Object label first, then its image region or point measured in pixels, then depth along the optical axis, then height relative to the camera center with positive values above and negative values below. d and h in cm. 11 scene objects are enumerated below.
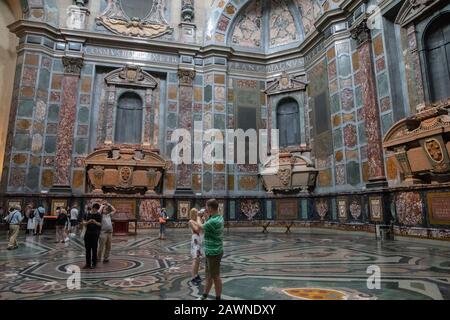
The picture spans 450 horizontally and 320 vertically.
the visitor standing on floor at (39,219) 1158 -31
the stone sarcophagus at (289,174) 1423 +166
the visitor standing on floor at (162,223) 1039 -42
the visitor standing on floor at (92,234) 566 -42
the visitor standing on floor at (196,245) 462 -53
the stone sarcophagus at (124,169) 1376 +181
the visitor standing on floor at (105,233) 618 -44
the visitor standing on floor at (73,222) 1156 -43
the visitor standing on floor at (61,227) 920 -48
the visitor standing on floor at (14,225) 777 -36
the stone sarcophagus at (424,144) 804 +180
